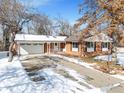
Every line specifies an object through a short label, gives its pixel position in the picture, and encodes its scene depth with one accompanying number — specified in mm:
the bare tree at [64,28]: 25701
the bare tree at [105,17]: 7588
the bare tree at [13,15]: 9862
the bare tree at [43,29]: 23850
